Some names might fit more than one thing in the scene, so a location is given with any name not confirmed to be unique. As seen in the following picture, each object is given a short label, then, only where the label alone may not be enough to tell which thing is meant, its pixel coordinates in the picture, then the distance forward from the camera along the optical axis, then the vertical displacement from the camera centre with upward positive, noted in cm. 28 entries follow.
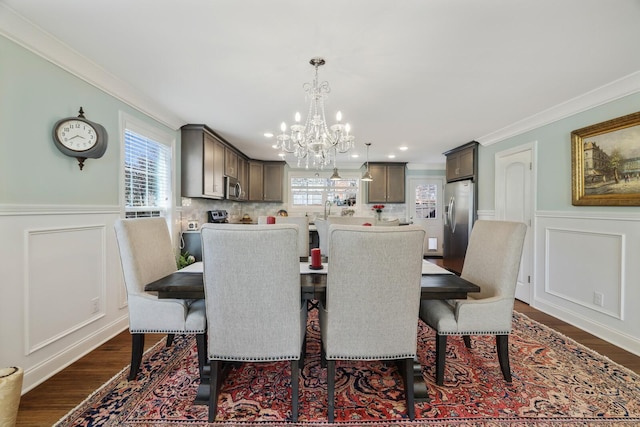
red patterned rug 158 -113
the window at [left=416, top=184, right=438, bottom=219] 666 +37
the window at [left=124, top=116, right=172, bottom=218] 285 +45
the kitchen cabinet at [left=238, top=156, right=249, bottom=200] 552 +78
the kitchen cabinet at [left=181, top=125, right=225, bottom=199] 378 +73
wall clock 202 +57
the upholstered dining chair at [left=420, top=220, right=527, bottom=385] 180 -61
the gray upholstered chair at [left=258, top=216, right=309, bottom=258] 321 -20
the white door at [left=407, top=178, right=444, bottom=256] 663 +18
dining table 163 -43
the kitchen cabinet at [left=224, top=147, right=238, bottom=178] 468 +90
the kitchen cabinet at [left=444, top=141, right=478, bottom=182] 455 +91
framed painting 239 +48
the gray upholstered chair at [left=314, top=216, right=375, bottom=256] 320 -12
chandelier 236 +69
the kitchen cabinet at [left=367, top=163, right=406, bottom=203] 644 +72
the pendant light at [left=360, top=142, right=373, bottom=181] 521 +69
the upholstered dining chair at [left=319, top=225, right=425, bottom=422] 140 -42
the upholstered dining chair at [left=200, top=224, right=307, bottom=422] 139 -42
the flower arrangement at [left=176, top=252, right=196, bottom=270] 350 -57
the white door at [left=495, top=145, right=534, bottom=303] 350 +28
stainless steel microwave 475 +45
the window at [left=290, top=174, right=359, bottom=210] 664 +53
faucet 660 +25
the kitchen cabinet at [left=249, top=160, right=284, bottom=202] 628 +75
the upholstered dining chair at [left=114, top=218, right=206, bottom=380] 178 -60
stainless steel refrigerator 462 -8
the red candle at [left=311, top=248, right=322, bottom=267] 204 -31
